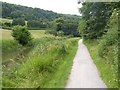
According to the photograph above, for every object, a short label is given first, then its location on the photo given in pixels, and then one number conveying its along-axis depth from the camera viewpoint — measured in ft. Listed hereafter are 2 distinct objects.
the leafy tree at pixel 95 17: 44.89
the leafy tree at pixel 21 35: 70.81
